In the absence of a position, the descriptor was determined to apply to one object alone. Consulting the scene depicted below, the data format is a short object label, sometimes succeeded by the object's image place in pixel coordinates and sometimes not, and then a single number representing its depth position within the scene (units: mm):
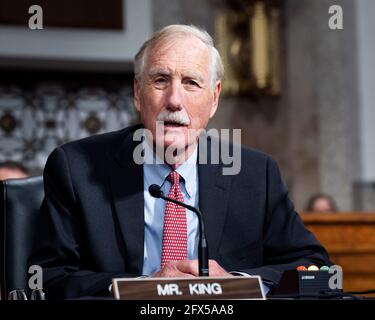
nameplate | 3922
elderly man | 5609
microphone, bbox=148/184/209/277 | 4492
